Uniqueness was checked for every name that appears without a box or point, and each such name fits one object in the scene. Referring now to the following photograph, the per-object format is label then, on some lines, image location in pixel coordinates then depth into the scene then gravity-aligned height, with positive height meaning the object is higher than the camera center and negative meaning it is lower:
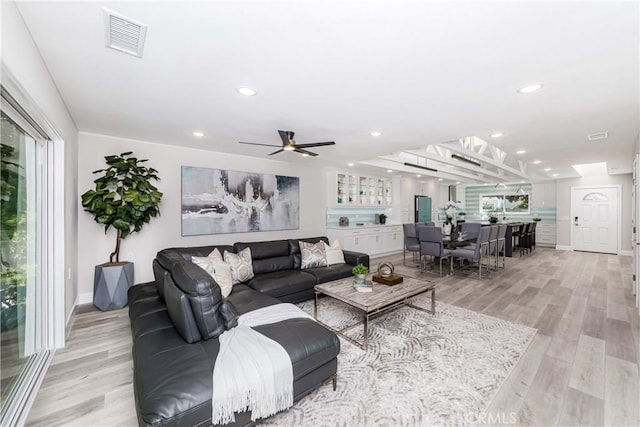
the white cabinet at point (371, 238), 6.53 -0.71
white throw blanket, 1.44 -0.98
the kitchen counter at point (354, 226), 6.53 -0.37
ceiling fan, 3.17 +0.86
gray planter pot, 3.45 -1.00
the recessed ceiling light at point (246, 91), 2.30 +1.10
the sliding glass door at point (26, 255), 1.76 -0.37
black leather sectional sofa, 1.34 -0.92
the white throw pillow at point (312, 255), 4.18 -0.70
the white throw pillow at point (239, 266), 3.46 -0.73
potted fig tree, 3.39 +0.03
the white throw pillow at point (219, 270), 2.95 -0.67
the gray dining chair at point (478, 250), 5.08 -0.78
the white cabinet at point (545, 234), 8.90 -0.76
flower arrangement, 6.83 -0.13
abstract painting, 4.43 +0.21
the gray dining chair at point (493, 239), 5.44 -0.58
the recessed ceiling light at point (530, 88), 2.23 +1.10
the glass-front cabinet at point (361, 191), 6.80 +0.62
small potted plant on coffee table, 3.14 -0.73
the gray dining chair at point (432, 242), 5.26 -0.62
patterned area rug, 1.75 -1.36
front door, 7.68 -0.20
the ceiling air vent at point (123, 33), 1.46 +1.09
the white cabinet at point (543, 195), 8.94 +0.60
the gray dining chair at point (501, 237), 5.89 -0.59
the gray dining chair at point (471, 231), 6.02 -0.44
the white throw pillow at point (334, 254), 4.37 -0.72
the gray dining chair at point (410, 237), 6.36 -0.61
